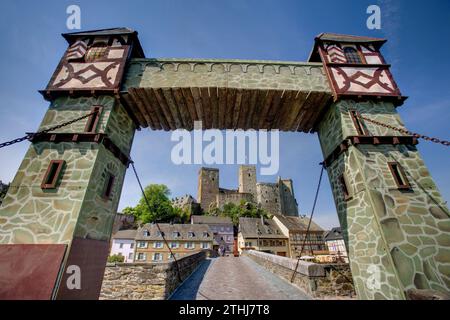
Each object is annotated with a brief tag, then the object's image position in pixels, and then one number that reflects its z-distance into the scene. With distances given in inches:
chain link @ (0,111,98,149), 181.5
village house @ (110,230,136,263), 1483.8
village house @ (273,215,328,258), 1535.4
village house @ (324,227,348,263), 1667.1
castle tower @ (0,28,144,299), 147.8
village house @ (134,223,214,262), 1376.7
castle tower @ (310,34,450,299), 158.7
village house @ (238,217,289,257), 1476.4
